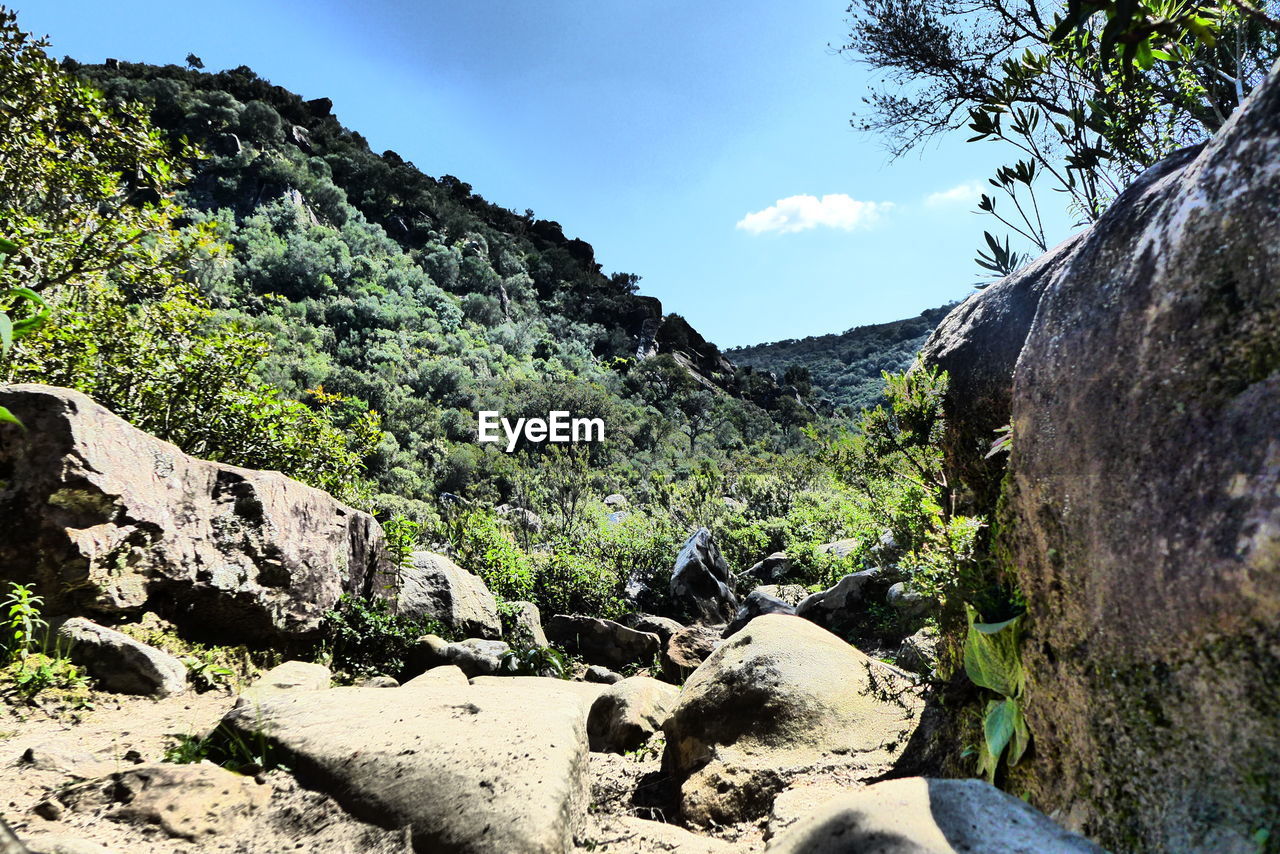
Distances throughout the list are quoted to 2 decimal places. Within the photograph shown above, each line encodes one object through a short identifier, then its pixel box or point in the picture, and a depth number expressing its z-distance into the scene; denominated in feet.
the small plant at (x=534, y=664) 23.18
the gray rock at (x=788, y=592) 35.14
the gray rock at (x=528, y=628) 27.84
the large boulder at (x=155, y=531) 14.01
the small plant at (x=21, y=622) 13.15
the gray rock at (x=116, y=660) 13.80
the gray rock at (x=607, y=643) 29.58
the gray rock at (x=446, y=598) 24.86
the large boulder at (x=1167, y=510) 4.86
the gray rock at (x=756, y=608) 30.86
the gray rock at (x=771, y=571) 40.68
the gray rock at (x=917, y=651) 14.34
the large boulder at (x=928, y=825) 5.18
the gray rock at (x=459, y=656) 21.93
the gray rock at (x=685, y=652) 25.55
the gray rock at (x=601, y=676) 25.71
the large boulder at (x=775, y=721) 12.74
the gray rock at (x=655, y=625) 31.96
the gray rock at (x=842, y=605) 27.50
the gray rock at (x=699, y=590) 36.88
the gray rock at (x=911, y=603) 11.23
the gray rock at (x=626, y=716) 17.49
